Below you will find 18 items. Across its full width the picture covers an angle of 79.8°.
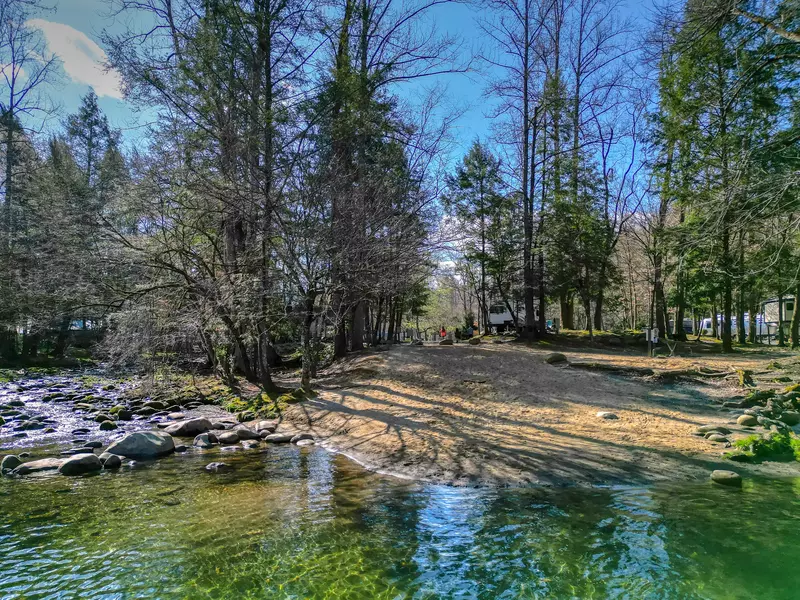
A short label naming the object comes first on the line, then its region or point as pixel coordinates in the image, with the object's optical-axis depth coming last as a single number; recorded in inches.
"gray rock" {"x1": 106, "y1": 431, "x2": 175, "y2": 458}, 331.3
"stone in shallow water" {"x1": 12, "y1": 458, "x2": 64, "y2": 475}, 287.9
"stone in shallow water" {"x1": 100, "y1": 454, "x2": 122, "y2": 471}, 303.9
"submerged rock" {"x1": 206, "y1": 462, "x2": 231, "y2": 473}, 296.5
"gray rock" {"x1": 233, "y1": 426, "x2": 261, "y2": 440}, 385.7
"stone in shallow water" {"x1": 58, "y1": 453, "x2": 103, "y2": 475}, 289.9
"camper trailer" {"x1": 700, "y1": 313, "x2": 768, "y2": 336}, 1271.9
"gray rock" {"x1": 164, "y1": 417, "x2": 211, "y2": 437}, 401.7
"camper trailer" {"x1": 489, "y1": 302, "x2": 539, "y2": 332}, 961.5
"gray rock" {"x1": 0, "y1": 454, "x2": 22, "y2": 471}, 292.5
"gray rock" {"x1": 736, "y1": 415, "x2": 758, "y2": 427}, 333.7
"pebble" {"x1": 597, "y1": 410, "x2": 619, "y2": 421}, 366.3
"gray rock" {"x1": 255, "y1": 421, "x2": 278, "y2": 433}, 411.6
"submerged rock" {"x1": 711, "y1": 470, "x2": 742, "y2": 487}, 244.1
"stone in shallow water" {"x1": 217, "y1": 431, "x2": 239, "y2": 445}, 376.5
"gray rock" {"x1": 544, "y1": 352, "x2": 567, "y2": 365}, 548.4
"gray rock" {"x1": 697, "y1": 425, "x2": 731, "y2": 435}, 323.0
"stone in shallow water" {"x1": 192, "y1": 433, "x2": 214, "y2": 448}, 363.3
